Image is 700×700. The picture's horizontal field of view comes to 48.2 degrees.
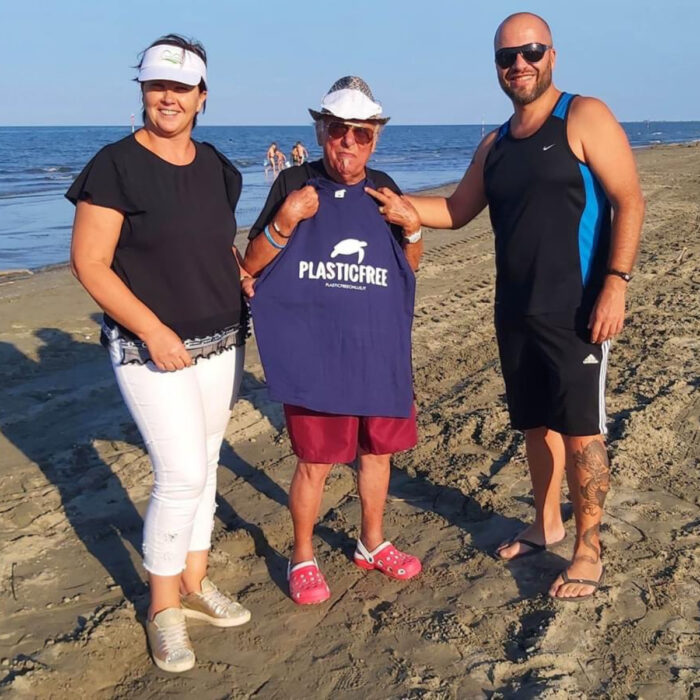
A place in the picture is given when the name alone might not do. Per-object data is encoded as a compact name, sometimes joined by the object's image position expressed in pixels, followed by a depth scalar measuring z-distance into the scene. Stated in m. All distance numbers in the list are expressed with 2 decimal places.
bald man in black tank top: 3.11
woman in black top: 2.64
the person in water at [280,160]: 29.05
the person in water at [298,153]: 25.11
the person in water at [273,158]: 28.42
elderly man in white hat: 3.06
